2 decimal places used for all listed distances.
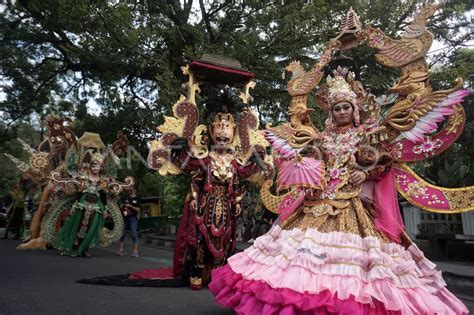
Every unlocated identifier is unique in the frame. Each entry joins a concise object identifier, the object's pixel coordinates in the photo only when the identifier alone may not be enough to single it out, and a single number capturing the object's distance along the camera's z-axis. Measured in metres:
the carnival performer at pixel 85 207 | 8.52
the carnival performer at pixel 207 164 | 5.27
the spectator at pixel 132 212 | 9.27
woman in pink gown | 2.67
